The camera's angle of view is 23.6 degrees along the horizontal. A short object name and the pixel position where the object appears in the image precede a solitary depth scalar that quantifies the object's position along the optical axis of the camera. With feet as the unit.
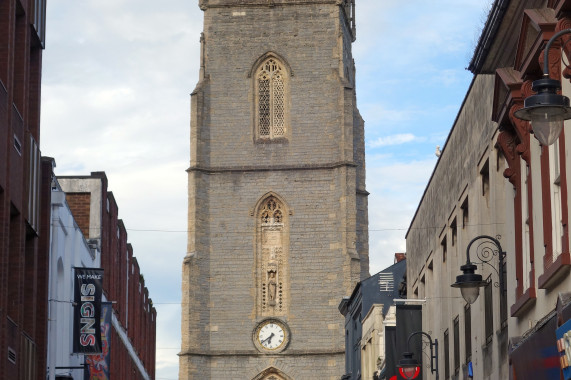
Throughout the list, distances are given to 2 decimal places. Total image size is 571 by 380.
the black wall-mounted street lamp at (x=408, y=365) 79.46
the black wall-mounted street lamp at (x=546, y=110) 35.76
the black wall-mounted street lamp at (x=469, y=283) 56.95
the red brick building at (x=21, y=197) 73.92
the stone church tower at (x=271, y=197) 225.56
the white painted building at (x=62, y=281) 111.65
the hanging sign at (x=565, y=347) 46.34
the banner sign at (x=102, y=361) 127.44
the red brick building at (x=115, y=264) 150.61
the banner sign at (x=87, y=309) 120.67
